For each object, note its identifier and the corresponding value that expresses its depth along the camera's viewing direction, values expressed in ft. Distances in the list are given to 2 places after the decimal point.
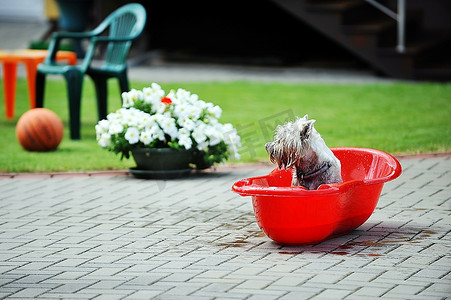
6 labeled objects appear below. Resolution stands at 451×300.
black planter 37.42
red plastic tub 25.92
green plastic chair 47.41
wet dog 26.20
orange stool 53.25
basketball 43.87
